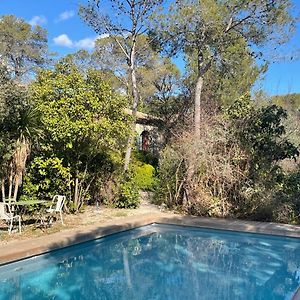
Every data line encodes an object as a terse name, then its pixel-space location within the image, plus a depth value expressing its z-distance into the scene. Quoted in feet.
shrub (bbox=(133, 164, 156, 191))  62.39
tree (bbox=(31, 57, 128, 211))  38.50
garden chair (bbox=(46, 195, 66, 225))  34.84
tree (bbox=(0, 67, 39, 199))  33.22
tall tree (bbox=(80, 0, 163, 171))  58.75
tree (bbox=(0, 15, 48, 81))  110.32
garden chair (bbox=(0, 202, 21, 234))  30.58
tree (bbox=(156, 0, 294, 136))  49.26
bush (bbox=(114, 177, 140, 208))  47.73
